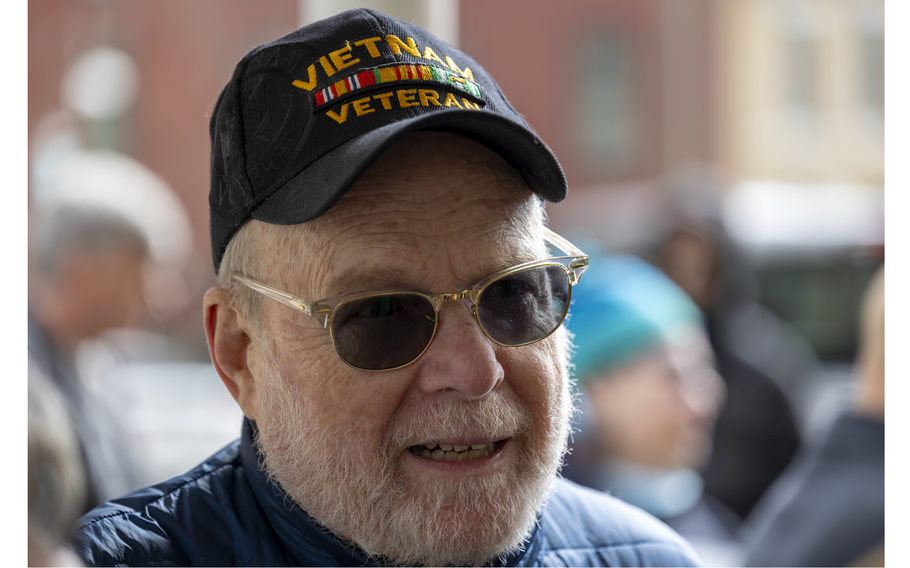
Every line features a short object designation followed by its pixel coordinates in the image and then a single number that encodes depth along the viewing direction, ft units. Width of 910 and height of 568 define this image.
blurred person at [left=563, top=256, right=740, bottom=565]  9.77
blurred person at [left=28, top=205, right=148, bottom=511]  10.68
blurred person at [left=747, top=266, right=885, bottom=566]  7.45
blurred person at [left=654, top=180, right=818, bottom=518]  12.84
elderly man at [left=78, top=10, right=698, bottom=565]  4.86
